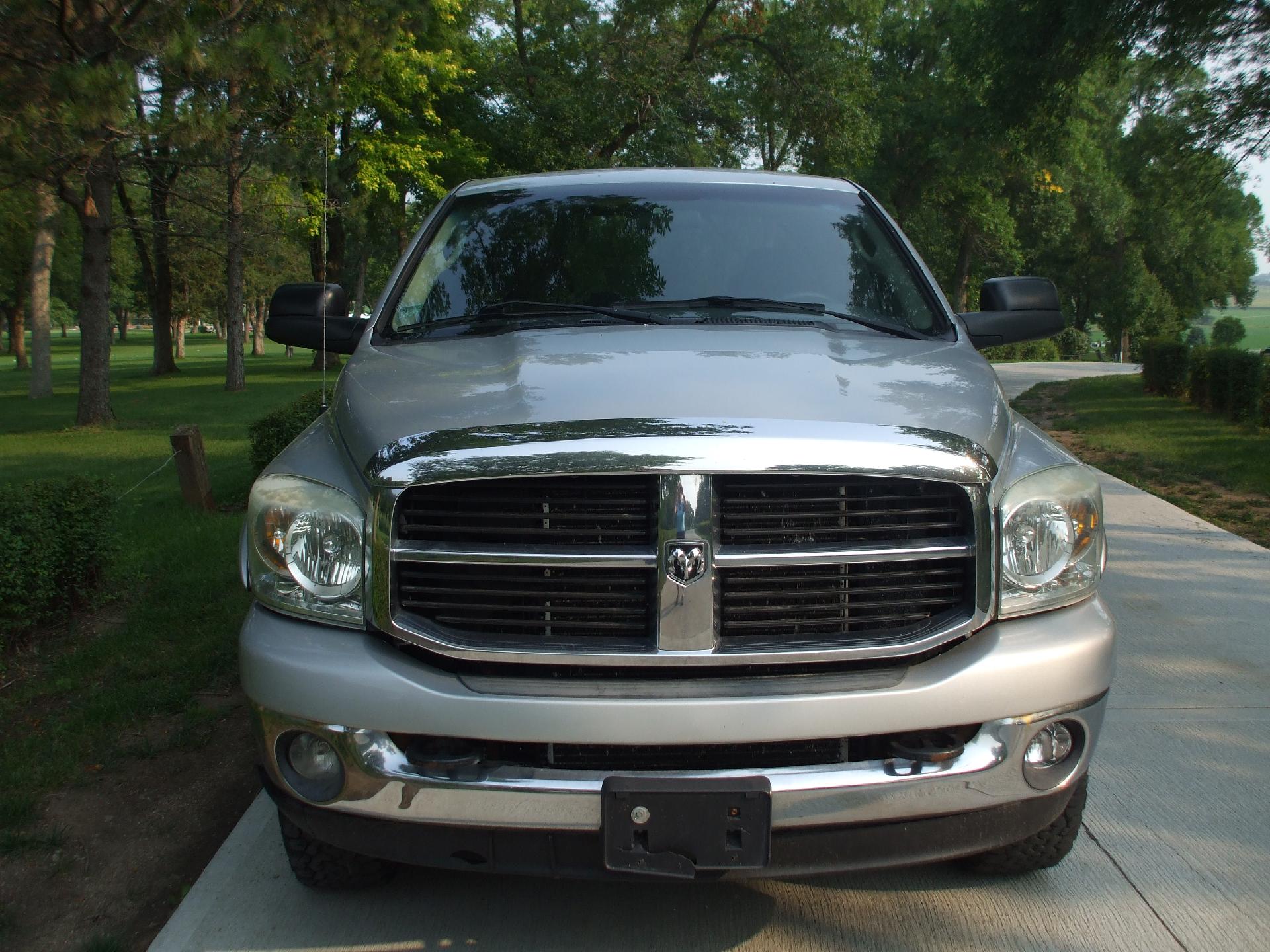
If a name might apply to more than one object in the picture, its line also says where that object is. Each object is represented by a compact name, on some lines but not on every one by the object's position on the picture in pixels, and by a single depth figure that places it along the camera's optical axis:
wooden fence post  8.49
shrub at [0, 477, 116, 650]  4.99
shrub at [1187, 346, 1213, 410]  14.98
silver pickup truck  2.37
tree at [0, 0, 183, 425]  9.36
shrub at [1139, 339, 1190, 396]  16.81
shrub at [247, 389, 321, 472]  8.95
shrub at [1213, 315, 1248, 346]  67.25
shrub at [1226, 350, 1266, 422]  13.04
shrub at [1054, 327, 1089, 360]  49.22
